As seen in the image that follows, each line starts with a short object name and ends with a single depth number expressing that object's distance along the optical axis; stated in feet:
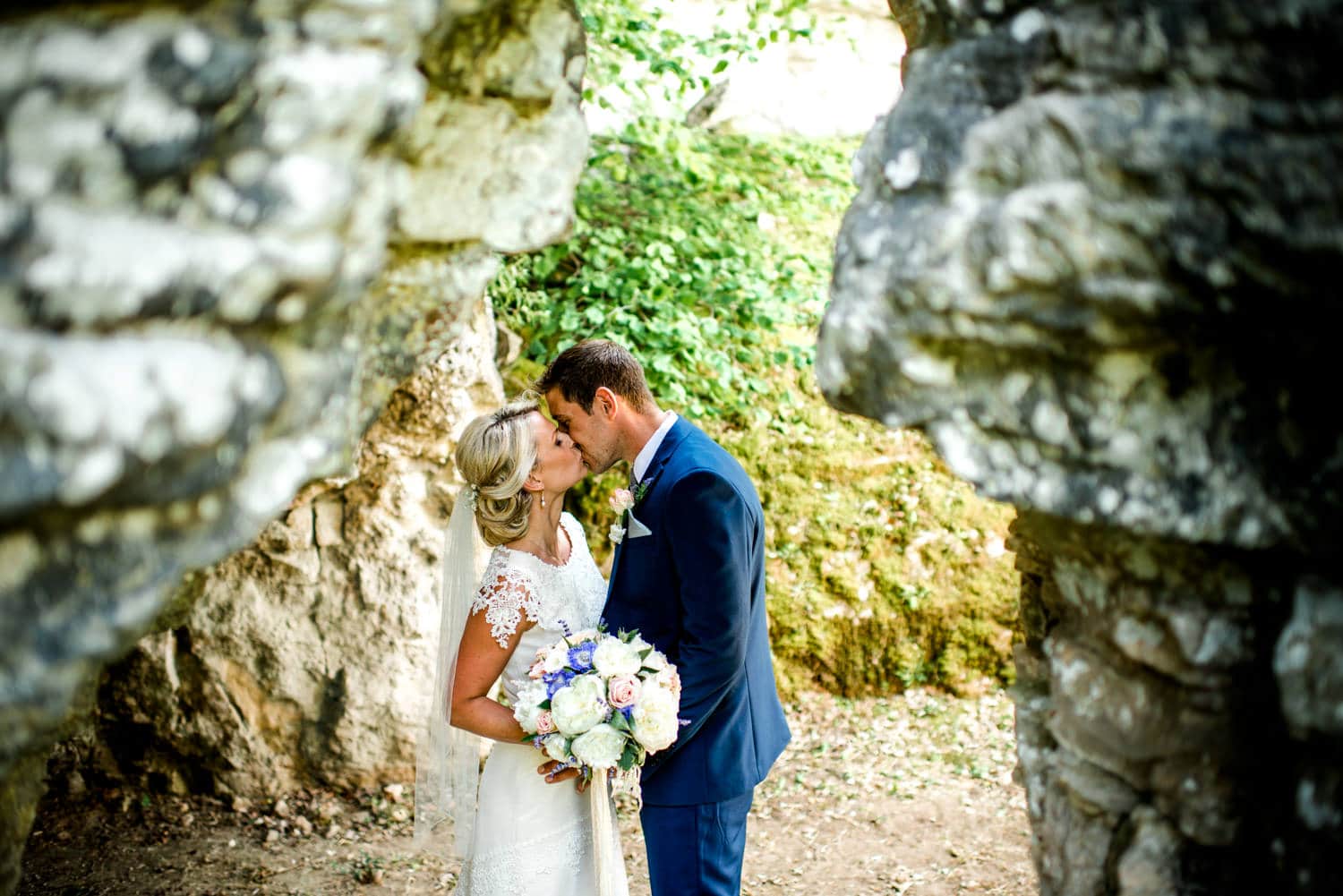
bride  12.64
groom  11.65
